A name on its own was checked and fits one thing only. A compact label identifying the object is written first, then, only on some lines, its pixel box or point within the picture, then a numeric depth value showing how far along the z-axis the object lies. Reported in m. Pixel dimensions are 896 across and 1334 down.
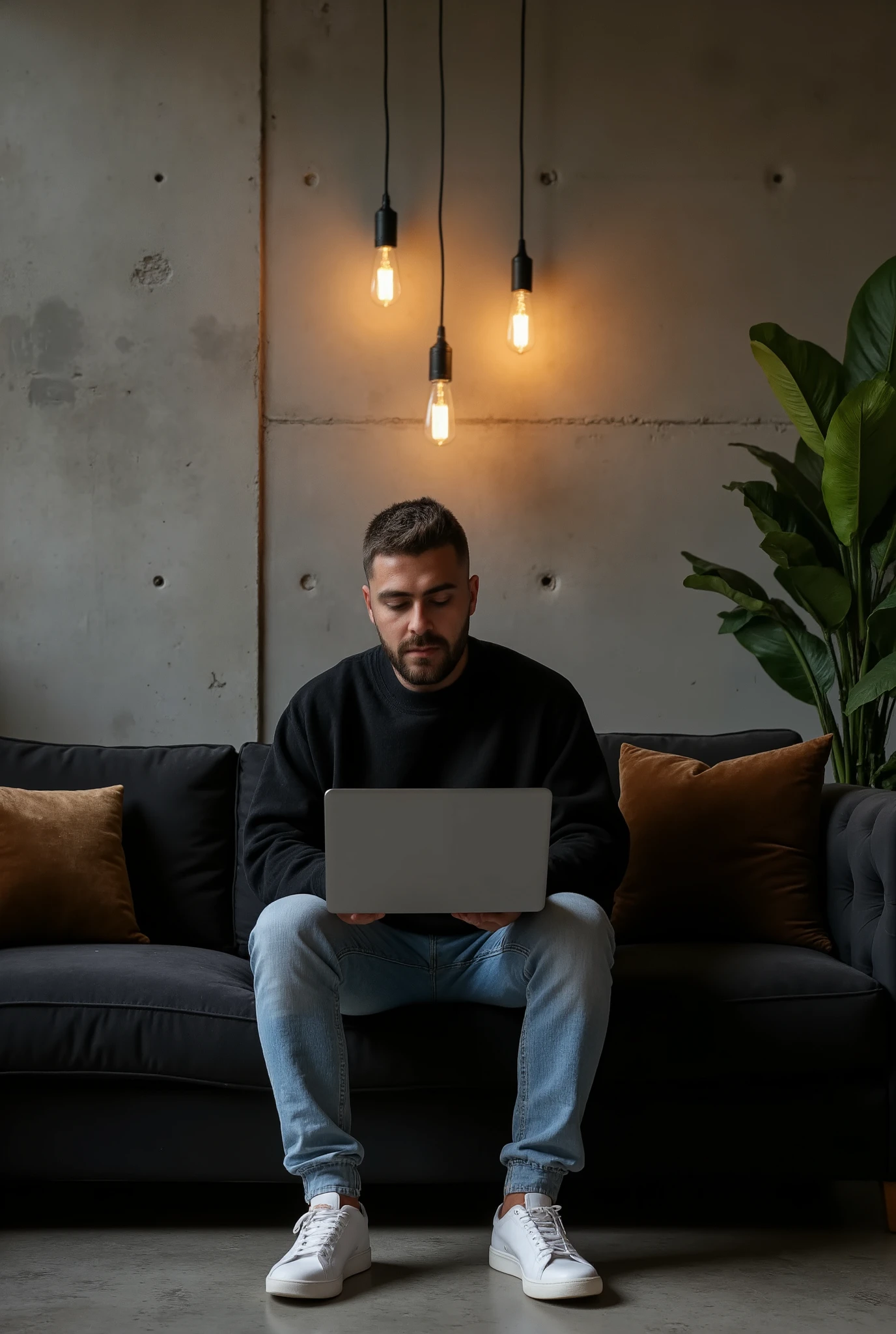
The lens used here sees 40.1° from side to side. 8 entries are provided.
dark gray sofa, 2.03
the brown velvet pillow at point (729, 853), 2.42
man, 1.84
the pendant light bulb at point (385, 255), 3.32
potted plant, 2.80
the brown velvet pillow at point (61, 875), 2.44
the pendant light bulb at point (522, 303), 3.34
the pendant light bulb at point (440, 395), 3.30
